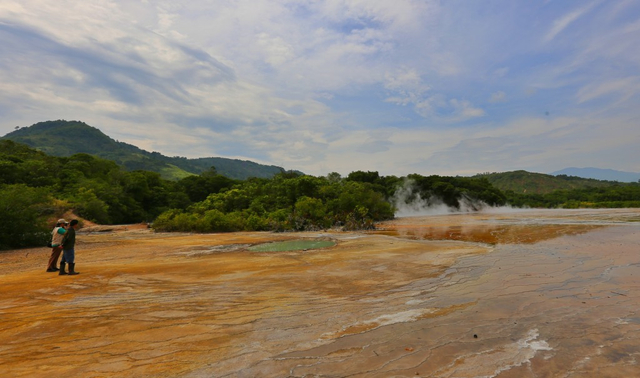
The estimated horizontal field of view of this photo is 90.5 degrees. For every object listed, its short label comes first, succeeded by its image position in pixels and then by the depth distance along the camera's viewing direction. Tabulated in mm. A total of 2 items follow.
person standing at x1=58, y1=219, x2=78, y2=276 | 9742
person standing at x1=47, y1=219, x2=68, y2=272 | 10133
